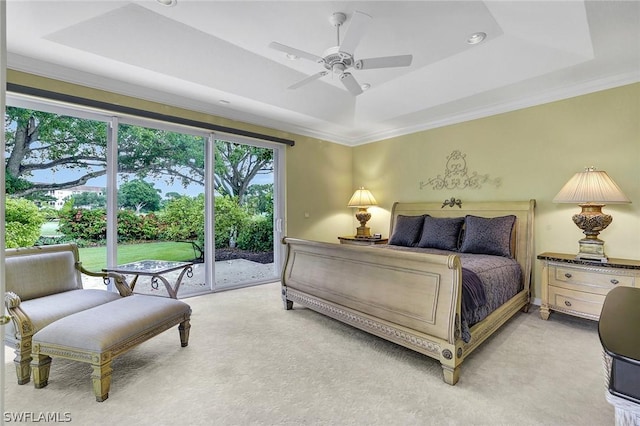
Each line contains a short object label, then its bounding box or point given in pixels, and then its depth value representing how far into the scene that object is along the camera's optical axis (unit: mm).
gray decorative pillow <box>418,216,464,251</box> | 4008
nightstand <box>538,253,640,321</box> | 2848
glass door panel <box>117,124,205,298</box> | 3766
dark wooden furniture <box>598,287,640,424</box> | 815
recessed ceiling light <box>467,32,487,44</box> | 2803
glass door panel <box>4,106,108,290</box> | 3074
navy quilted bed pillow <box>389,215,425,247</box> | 4395
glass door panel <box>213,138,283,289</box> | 4594
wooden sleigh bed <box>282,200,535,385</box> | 2162
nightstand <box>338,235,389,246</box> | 5273
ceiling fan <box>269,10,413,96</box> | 2170
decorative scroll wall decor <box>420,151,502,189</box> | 4359
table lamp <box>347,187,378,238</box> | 5508
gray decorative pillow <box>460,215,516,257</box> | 3613
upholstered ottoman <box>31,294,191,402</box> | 1900
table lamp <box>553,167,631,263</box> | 2971
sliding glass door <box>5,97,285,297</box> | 3182
